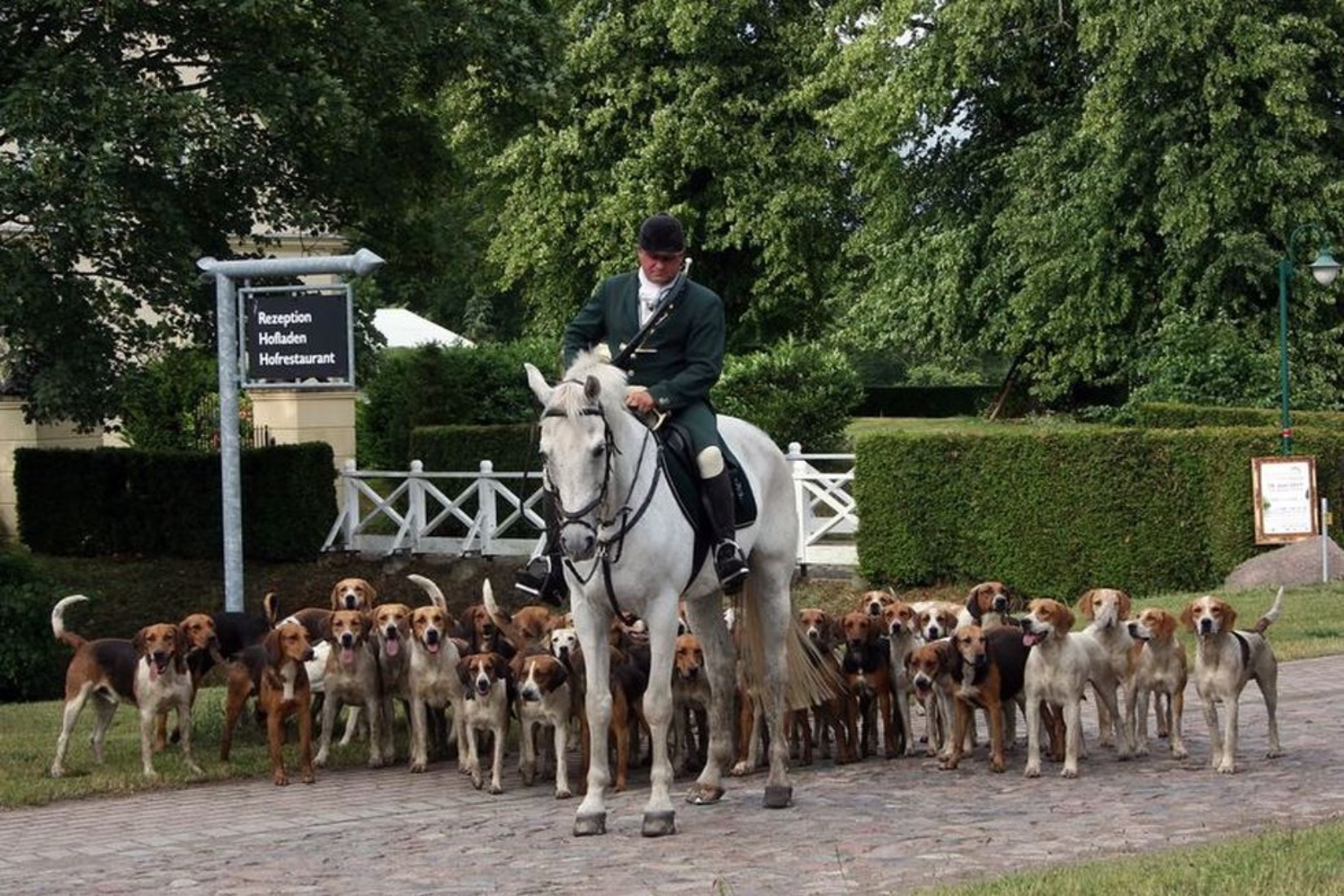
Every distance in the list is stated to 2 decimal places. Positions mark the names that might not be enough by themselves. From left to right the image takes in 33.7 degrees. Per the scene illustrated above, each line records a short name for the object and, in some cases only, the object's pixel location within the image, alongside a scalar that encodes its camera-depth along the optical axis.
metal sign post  15.98
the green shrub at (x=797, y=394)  35.81
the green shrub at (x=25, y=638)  21.52
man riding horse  11.78
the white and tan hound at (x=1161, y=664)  13.34
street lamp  32.05
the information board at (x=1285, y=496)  25.34
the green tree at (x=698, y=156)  50.50
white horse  10.92
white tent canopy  47.88
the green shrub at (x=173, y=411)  38.44
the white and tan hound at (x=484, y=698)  13.21
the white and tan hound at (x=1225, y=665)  12.91
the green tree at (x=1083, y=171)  37.56
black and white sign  15.78
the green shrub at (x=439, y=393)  42.62
